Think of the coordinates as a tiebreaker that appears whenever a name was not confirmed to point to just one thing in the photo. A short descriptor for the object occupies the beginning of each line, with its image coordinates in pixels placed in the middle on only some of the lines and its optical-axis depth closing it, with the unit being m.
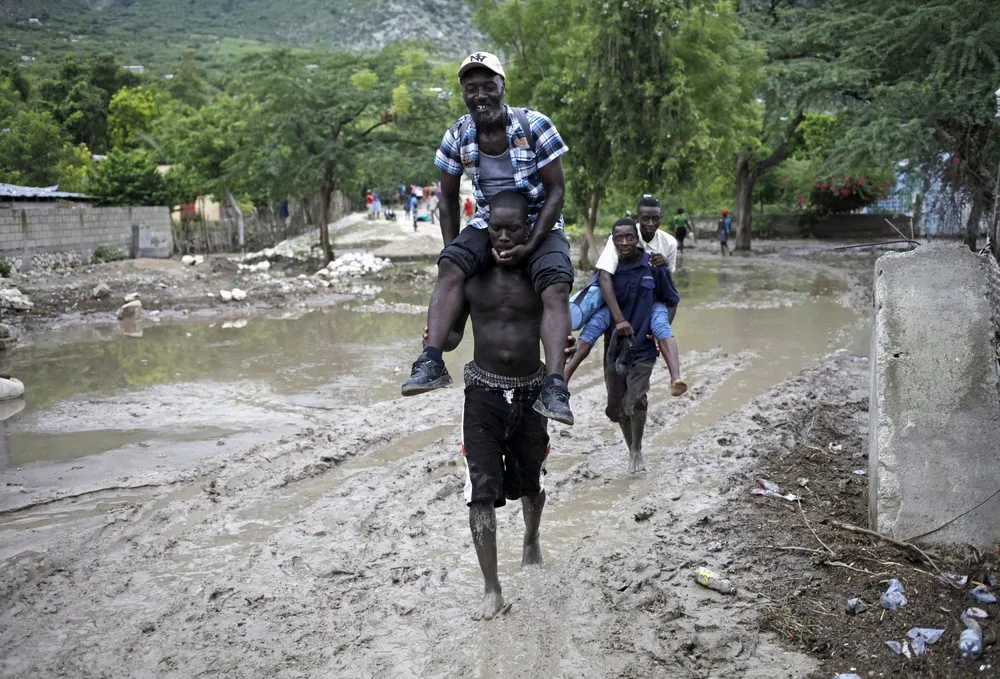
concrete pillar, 4.40
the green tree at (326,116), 22.86
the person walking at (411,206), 34.39
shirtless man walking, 4.26
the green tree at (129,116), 42.22
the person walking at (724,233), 28.34
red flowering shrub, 33.12
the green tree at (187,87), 53.94
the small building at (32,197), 19.89
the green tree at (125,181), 27.55
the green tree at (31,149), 28.41
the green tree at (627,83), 16.89
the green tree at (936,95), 15.32
